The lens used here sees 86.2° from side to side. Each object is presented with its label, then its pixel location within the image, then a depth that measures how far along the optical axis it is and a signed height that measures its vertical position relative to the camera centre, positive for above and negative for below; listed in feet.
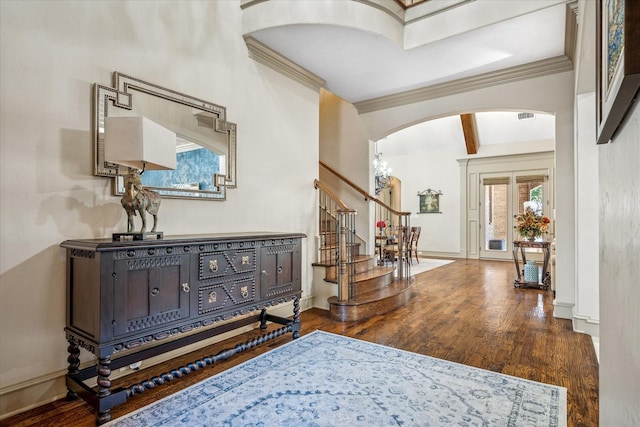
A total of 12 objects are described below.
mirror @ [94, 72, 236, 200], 7.91 +2.34
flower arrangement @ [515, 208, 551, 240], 18.47 -0.42
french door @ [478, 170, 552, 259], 29.12 +1.32
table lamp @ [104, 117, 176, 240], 6.75 +1.29
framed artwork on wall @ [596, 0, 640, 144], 2.10 +1.16
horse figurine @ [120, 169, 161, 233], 7.20 +0.39
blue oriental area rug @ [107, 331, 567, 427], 6.37 -3.76
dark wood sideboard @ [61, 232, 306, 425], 6.38 -1.74
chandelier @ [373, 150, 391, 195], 25.08 +3.19
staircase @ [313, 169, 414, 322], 12.84 -2.60
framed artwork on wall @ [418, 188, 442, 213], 33.24 +1.69
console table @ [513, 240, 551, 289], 18.20 -2.68
